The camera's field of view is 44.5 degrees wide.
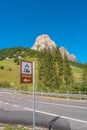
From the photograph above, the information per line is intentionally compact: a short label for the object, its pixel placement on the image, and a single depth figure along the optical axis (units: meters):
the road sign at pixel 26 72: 3.47
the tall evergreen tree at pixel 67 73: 26.30
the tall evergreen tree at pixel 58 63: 26.87
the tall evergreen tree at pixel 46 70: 26.38
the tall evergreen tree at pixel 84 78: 15.15
